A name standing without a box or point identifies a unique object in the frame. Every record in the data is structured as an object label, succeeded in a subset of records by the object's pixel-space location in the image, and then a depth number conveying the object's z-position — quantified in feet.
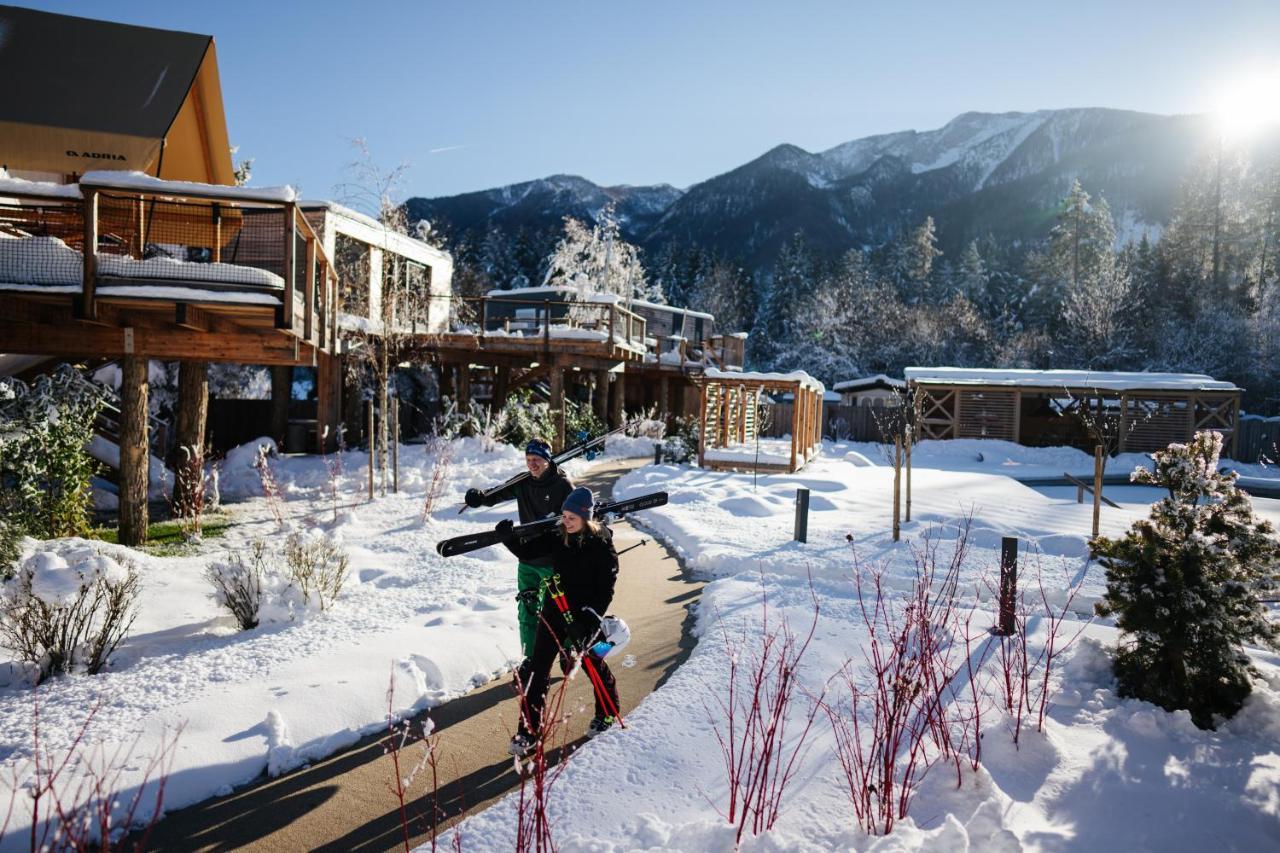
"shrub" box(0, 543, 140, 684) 14.83
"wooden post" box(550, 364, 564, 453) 61.36
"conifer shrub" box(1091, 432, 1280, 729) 13.88
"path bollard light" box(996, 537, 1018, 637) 17.81
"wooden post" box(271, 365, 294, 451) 59.36
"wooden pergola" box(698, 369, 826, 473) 54.65
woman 12.51
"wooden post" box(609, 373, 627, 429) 82.43
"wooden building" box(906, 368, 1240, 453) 83.05
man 14.52
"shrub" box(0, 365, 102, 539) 25.48
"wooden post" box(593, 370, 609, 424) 74.08
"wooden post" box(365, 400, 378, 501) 36.48
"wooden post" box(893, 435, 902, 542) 29.43
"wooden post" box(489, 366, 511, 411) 68.90
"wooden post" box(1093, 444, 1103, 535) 29.77
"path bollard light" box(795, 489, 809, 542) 29.45
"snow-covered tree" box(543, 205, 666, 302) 129.29
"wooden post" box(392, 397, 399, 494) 40.81
